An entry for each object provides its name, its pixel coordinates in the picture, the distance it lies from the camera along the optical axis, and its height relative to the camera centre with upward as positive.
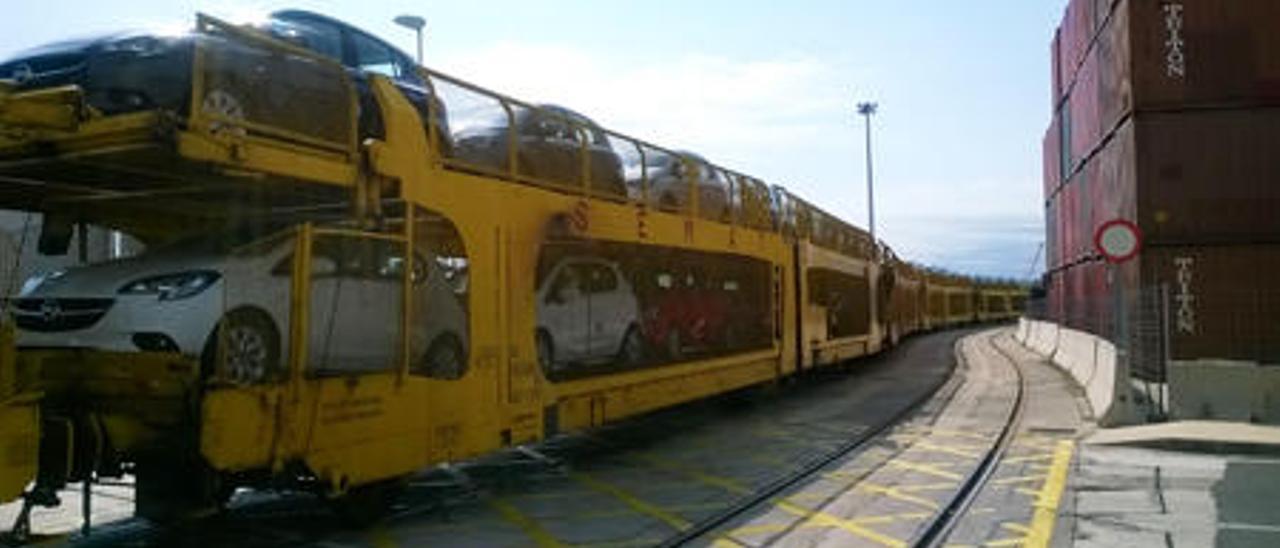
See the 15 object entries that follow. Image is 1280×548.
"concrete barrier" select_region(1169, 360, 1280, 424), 14.98 -0.83
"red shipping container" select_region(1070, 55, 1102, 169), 23.74 +3.90
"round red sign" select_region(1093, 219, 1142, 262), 15.20 +0.89
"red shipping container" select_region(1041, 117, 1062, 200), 33.56 +4.31
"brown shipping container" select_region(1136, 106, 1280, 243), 18.44 +1.97
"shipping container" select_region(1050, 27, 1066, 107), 31.98 +6.16
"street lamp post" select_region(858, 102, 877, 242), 62.22 +5.65
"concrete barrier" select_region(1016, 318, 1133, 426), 15.41 -0.72
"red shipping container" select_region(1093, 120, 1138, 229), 19.30 +2.16
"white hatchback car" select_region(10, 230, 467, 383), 7.98 +0.13
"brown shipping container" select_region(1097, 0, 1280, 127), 18.48 +3.67
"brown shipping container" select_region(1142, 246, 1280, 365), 17.89 +0.26
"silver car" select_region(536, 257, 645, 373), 11.52 +0.06
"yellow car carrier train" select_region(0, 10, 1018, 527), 7.62 +0.28
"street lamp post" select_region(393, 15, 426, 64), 26.58 +5.97
